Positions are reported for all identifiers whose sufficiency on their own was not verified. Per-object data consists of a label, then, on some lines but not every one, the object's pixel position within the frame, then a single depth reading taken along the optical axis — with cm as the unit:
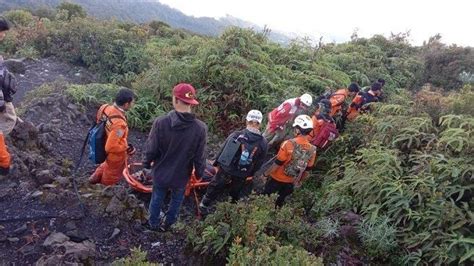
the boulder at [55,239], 502
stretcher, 664
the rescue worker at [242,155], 628
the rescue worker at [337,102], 968
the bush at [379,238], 600
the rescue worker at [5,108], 552
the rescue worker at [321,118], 849
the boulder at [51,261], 454
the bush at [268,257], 417
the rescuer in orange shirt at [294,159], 663
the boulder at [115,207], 582
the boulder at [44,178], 631
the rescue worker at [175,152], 528
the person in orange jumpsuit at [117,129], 604
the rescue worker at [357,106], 1041
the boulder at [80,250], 480
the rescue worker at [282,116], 866
